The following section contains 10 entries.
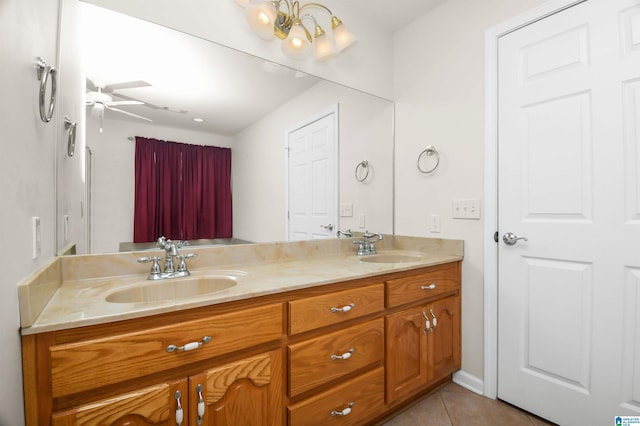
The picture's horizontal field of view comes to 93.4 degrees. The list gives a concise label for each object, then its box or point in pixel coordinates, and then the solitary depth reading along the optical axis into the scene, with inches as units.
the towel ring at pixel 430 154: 79.0
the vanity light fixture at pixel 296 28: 61.6
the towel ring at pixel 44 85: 31.5
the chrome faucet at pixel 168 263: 51.3
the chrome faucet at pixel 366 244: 82.3
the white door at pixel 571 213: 51.8
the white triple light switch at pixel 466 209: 71.1
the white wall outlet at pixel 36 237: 32.9
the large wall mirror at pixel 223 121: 51.0
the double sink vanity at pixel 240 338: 31.2
